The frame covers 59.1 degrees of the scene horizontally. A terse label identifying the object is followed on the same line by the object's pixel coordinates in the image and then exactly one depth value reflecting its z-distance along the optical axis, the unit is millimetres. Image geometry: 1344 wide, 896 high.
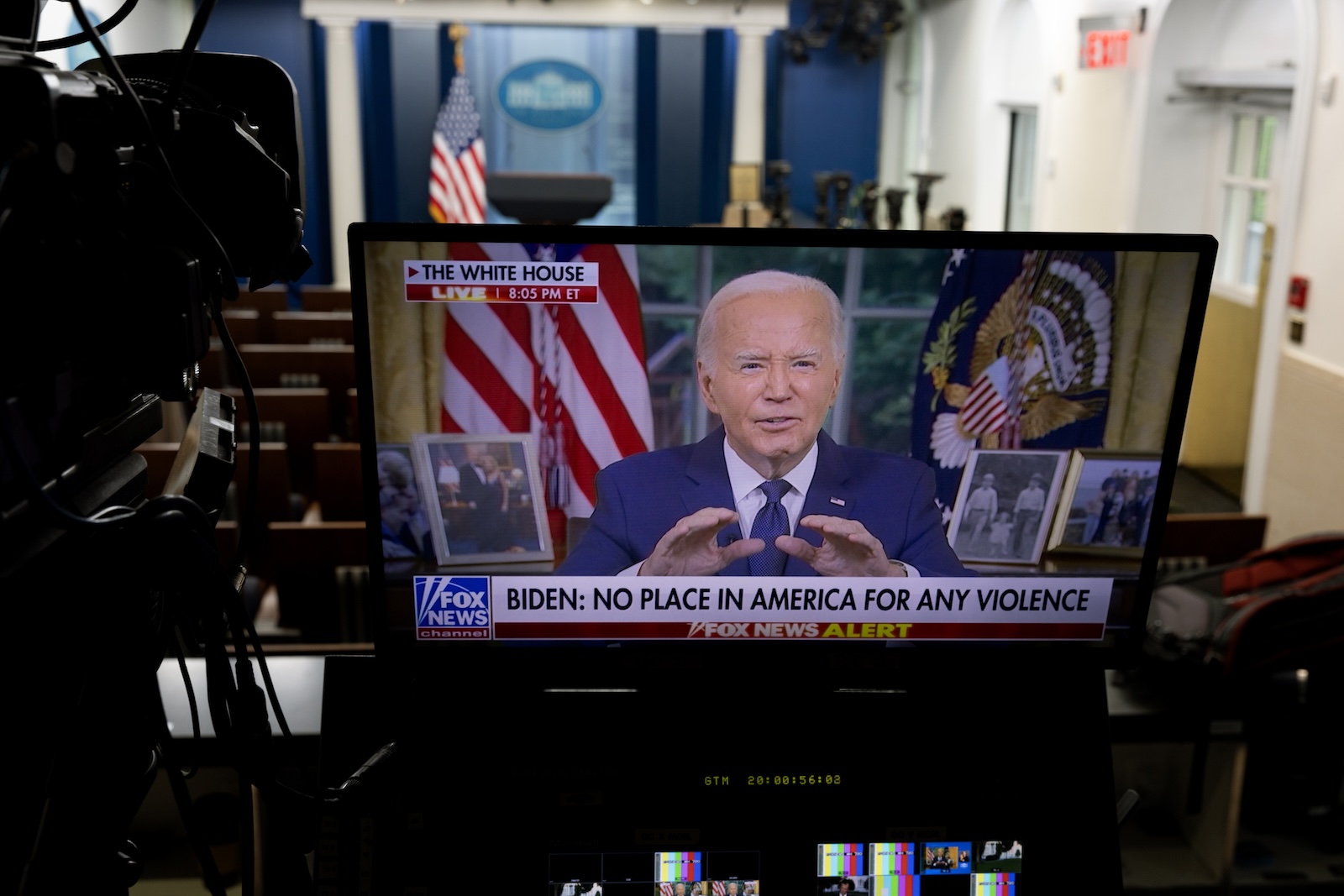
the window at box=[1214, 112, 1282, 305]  6629
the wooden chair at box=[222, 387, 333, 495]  4789
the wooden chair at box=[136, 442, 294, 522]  3994
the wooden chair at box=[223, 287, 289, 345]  7485
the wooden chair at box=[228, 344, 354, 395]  5707
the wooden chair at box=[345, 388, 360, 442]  5660
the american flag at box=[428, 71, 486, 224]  11305
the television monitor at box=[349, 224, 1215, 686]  1240
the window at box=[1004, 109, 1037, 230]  10602
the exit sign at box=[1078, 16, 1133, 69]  7539
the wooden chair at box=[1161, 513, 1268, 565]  3670
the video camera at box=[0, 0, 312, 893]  789
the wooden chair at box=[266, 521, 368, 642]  3332
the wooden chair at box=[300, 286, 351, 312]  8336
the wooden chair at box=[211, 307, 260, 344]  6895
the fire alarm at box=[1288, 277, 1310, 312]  5711
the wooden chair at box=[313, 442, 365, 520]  3994
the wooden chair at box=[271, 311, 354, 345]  7016
